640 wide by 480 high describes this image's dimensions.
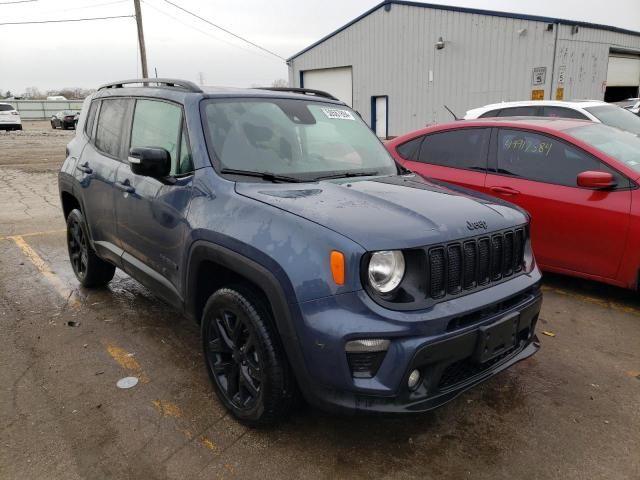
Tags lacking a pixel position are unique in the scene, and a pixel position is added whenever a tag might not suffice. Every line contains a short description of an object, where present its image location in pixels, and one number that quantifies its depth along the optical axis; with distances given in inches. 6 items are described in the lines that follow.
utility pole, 997.2
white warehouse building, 737.0
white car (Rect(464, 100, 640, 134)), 323.6
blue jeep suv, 87.9
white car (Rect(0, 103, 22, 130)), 1268.5
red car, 166.7
